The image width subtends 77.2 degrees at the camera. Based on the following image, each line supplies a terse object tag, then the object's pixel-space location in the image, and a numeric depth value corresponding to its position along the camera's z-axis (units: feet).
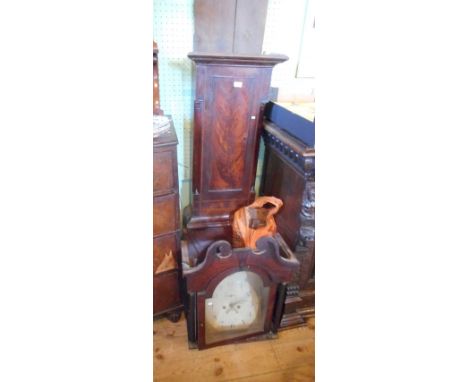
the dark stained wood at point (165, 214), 3.82
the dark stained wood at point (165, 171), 3.59
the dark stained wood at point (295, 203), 3.95
